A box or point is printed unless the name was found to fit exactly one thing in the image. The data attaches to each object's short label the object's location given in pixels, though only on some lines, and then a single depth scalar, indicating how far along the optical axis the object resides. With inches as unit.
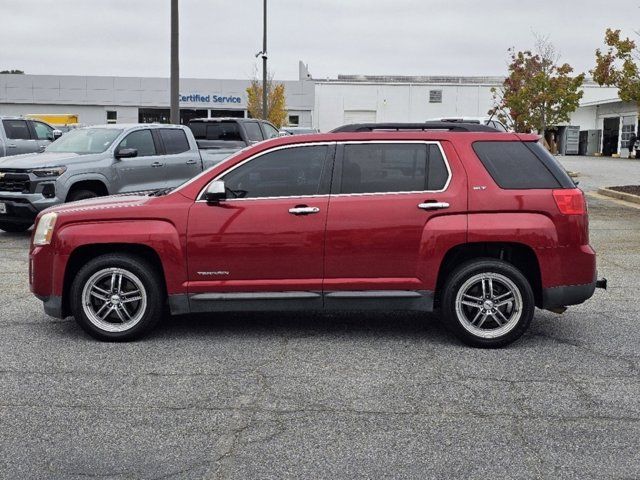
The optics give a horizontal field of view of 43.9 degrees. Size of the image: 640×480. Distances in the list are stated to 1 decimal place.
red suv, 245.1
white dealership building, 2351.1
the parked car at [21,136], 753.0
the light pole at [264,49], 1361.7
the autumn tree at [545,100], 1187.9
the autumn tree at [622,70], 796.0
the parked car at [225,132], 694.5
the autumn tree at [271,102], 2118.6
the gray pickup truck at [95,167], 485.7
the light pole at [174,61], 730.2
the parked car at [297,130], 1172.5
